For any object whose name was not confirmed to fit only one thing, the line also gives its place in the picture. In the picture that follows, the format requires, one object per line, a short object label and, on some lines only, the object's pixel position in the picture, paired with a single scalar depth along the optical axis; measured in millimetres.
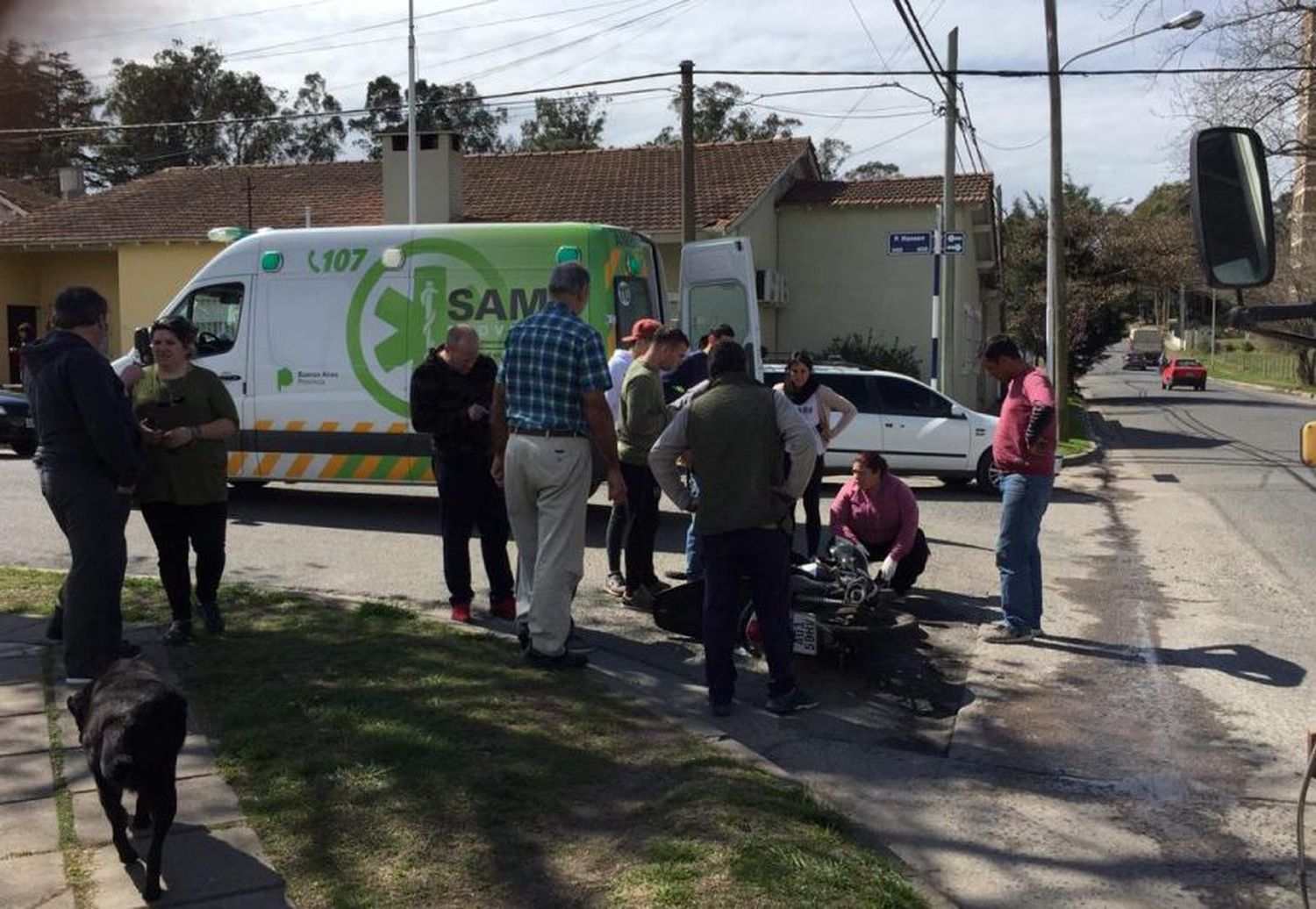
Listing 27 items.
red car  55875
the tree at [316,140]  55688
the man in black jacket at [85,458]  5570
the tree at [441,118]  44406
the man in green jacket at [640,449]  8086
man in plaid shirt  6176
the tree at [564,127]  57969
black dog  3797
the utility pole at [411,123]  24594
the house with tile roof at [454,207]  26688
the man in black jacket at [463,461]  7406
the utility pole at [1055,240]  22031
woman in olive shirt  6484
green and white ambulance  11258
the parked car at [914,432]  15406
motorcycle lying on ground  6707
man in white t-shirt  8258
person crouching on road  8117
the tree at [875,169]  64125
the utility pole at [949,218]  20328
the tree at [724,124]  50256
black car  16797
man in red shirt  7293
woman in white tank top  9445
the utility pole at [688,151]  21359
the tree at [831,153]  64625
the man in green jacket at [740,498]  5680
